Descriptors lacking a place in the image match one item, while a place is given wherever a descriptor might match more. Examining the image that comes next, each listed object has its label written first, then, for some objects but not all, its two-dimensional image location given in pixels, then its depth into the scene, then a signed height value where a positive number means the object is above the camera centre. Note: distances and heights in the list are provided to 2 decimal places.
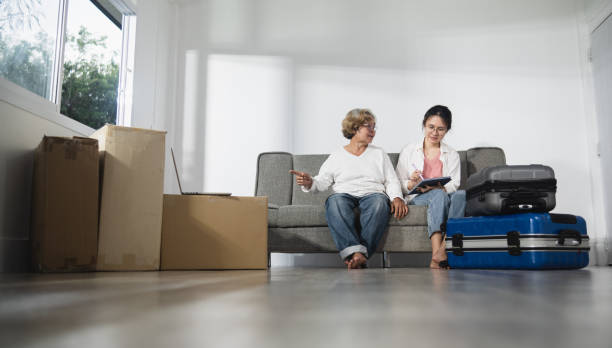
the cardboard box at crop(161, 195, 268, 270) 2.14 -0.06
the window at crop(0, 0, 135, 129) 2.20 +0.99
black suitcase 2.00 +0.16
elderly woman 2.37 +0.20
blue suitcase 1.91 -0.08
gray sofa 2.57 -0.03
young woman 2.43 +0.33
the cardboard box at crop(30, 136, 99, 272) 1.83 +0.07
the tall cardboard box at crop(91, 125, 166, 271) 1.98 +0.11
